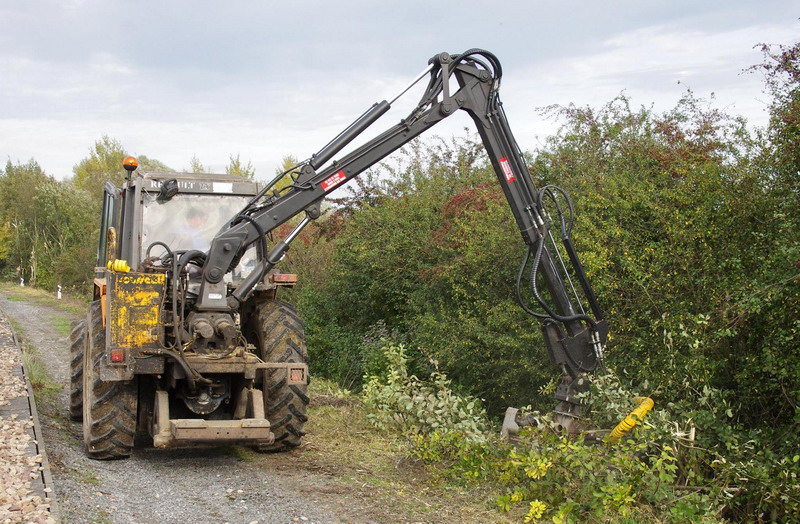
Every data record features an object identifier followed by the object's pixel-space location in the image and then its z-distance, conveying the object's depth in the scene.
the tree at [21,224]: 43.25
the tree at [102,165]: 44.81
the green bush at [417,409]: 8.02
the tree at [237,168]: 37.91
